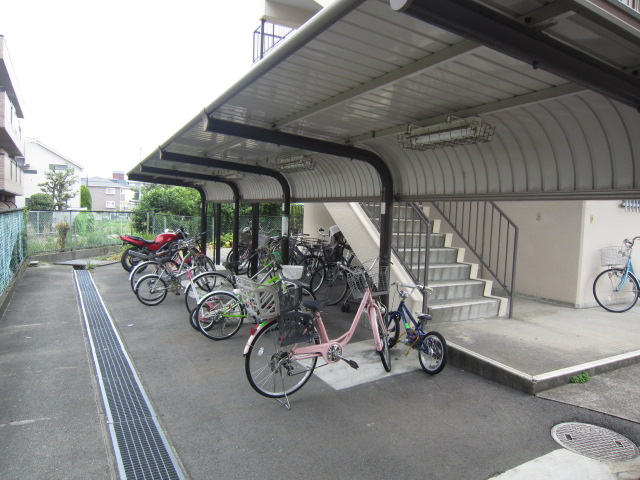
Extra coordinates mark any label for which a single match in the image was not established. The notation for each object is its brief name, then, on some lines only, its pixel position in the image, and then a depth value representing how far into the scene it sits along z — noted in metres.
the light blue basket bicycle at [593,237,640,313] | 6.79
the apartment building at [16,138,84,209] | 38.81
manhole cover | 2.92
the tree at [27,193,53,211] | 27.95
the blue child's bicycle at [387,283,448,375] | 4.27
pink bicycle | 3.64
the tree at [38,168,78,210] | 29.28
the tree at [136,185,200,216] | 19.62
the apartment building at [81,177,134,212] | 59.75
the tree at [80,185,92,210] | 39.00
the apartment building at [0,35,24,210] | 12.40
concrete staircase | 5.84
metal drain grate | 2.67
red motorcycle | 9.70
